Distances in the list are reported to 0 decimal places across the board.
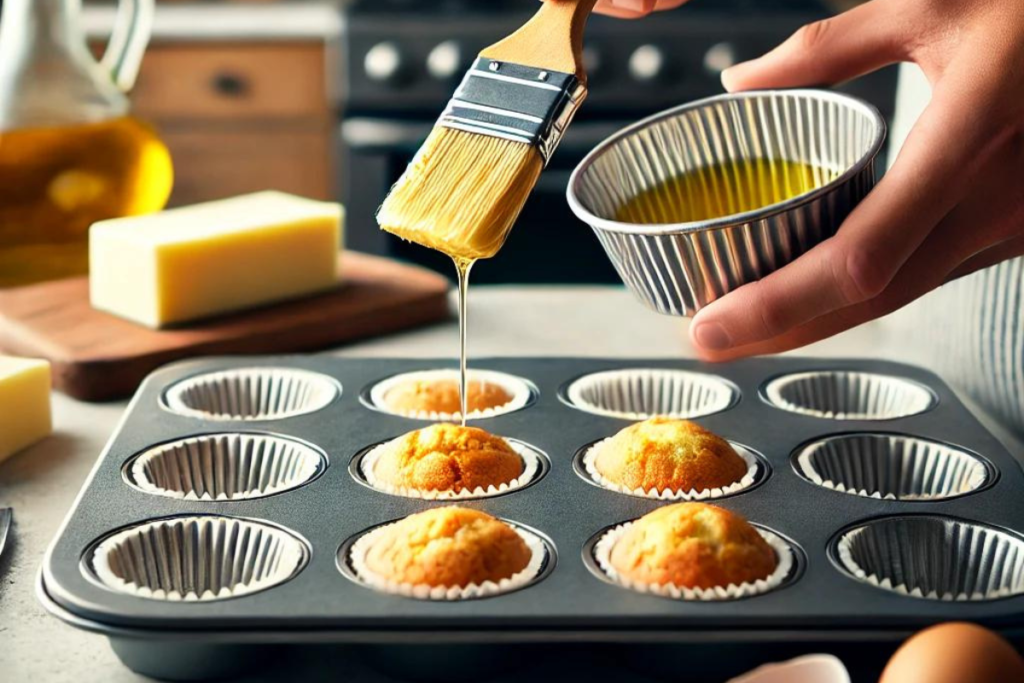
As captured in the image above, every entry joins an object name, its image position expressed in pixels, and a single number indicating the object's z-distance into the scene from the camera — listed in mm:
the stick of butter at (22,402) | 688
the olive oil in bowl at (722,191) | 659
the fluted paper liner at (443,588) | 536
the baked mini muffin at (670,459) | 627
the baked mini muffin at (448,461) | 625
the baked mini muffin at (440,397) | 720
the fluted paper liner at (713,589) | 537
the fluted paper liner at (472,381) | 699
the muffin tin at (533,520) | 519
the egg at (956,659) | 461
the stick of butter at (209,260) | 814
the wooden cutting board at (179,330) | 772
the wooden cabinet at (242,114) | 1443
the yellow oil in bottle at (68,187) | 805
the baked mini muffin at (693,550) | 549
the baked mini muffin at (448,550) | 548
